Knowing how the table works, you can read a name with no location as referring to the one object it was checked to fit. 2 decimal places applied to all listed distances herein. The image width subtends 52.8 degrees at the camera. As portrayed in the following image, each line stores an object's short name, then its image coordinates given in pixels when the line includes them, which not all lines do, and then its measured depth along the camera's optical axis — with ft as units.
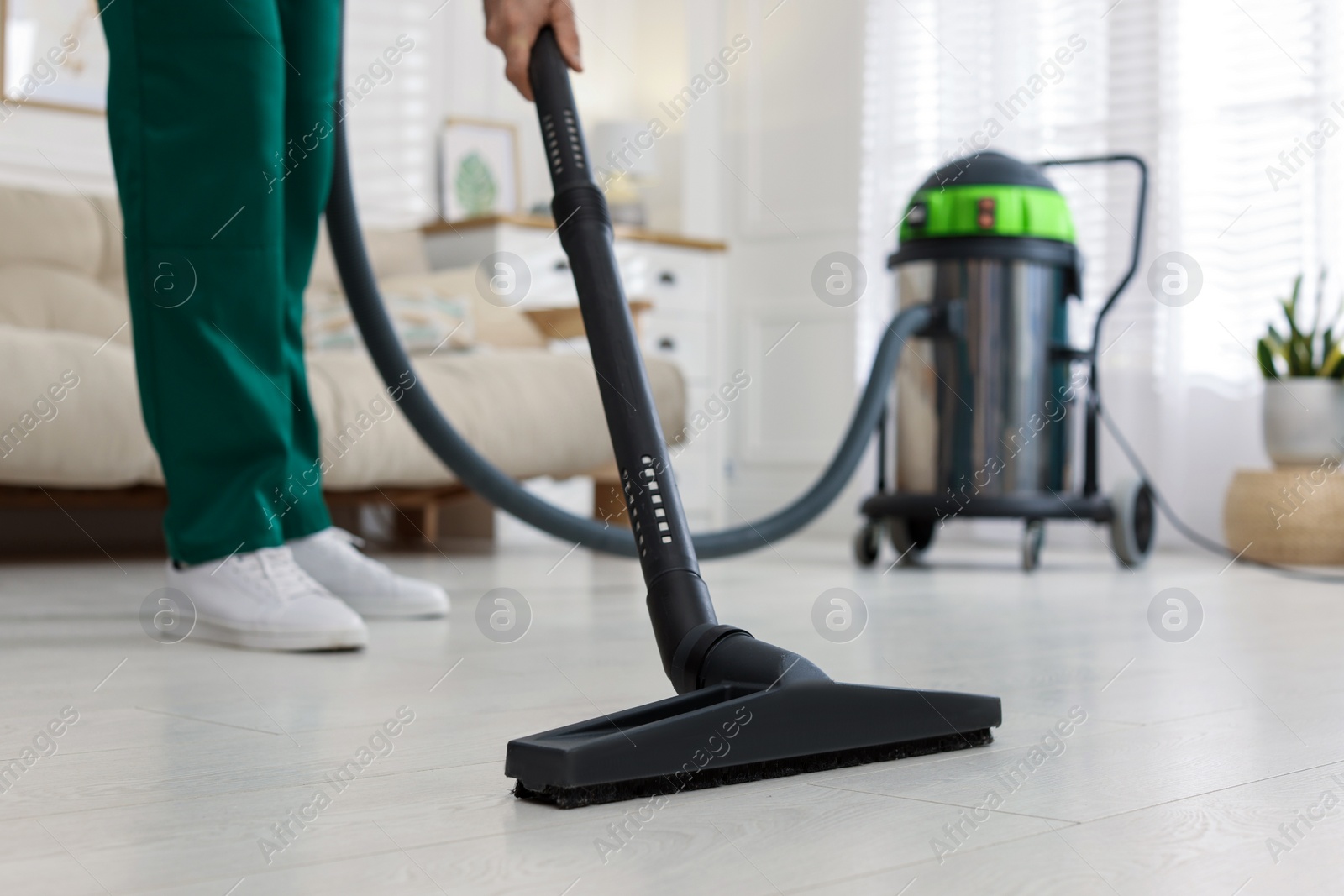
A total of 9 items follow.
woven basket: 9.64
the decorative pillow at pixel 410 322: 10.01
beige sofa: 7.14
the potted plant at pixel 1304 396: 9.84
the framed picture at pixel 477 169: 13.79
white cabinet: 12.53
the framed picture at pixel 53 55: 11.00
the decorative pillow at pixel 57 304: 9.32
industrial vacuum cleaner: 8.67
